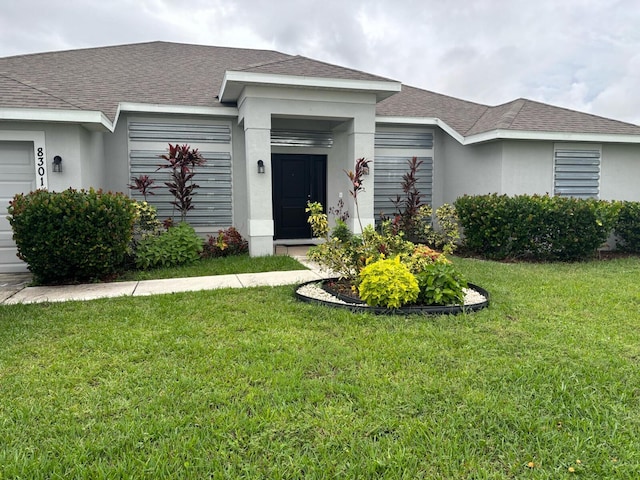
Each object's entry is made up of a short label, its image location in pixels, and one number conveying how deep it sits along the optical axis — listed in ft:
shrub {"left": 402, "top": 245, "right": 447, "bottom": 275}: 18.37
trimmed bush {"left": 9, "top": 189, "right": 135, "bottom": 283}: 21.33
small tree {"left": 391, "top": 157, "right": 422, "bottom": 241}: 35.12
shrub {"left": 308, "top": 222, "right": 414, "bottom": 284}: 19.70
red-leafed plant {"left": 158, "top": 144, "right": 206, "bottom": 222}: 29.14
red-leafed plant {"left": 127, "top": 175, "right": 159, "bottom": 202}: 29.19
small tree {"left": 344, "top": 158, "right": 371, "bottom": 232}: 20.08
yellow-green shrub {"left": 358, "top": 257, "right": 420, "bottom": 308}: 16.25
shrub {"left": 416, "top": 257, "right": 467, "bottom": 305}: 16.76
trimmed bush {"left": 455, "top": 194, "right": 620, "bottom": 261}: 28.48
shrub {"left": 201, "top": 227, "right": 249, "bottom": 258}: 30.25
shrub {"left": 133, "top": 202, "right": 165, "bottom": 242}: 27.68
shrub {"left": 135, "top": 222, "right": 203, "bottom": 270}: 26.43
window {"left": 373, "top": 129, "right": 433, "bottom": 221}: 36.52
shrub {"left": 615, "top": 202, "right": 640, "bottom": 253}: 31.42
